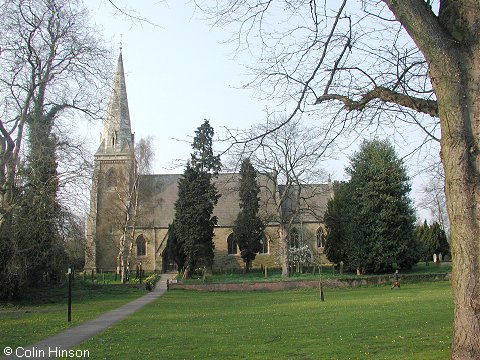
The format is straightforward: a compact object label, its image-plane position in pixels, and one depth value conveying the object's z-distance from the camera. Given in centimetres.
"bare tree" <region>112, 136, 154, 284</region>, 4181
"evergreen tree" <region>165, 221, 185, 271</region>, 4475
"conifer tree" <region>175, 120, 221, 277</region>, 4256
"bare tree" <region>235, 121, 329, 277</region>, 3588
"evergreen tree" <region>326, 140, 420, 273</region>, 3966
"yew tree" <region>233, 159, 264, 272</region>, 4928
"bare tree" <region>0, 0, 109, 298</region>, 1898
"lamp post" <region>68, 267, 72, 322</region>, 1571
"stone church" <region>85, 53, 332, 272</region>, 5166
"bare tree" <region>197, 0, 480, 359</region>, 520
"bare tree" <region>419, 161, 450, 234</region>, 4612
